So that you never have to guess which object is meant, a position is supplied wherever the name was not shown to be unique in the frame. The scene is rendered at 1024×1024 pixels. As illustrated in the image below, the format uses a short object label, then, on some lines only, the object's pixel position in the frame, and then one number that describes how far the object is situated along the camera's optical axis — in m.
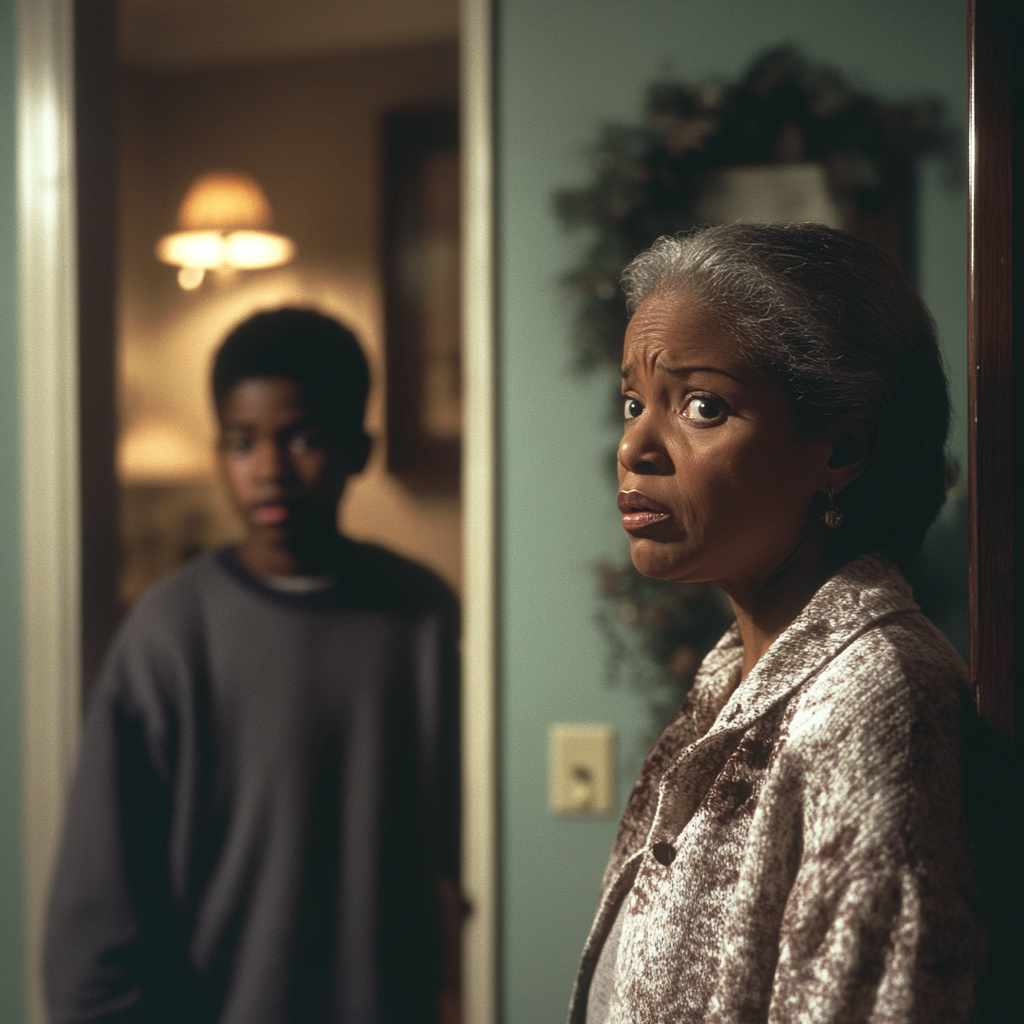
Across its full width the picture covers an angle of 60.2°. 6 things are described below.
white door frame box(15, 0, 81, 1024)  1.26
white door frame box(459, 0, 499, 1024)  1.14
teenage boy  1.16
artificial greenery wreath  1.07
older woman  0.52
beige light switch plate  1.14
